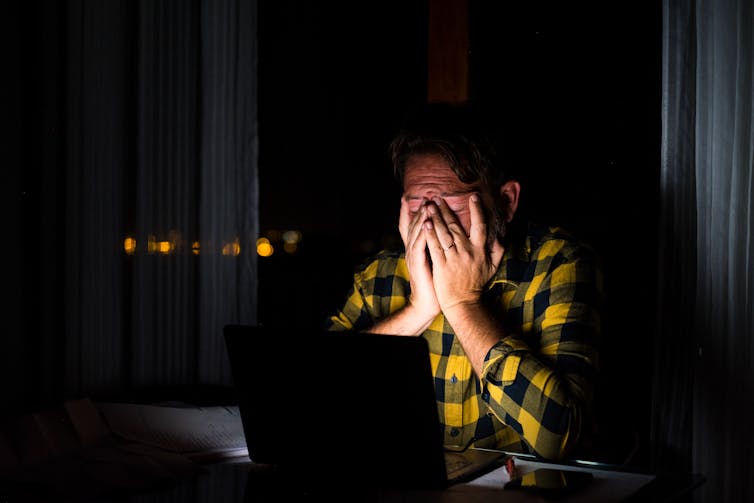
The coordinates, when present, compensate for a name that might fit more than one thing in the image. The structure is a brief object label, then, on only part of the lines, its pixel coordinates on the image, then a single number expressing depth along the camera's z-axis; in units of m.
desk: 1.05
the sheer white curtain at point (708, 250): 1.72
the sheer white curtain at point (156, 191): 2.20
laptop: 1.08
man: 1.46
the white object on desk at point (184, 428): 1.39
